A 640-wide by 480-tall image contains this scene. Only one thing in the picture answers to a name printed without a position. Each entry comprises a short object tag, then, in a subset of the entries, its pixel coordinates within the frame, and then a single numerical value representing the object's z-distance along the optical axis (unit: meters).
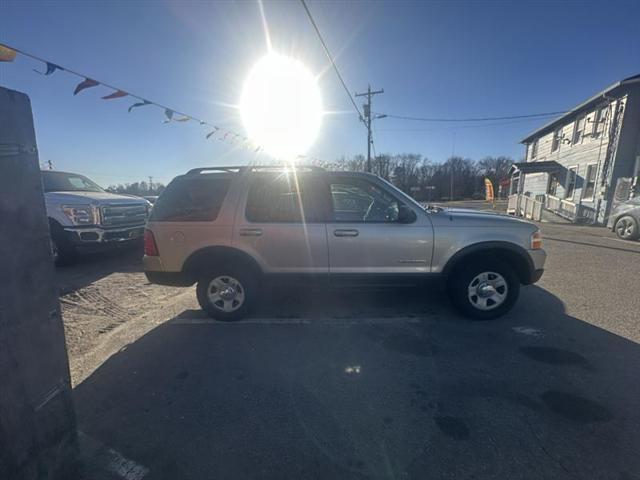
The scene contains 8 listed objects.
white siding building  12.62
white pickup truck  6.29
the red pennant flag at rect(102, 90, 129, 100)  6.57
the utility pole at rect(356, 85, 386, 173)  20.75
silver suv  3.59
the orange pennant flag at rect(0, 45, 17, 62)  4.23
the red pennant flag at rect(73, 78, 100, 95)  5.93
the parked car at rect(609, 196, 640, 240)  9.31
